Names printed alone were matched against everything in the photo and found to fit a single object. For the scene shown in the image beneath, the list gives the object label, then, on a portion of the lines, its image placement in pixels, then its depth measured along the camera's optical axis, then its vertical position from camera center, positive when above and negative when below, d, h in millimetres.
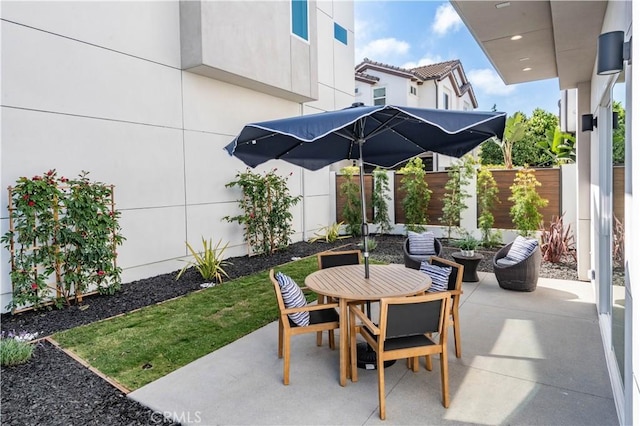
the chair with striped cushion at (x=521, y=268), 6562 -1149
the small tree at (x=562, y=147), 14711 +2082
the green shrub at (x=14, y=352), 3986 -1484
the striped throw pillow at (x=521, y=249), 6789 -855
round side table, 7344 -1213
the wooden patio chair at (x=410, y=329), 3154 -1060
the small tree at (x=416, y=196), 11938 +210
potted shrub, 7916 -915
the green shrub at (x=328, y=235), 11914 -948
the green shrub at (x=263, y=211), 9359 -130
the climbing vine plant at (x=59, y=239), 5422 -443
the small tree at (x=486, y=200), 10508 +46
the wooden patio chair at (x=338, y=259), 5180 -738
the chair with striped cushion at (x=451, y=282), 4234 -903
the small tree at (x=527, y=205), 9727 -119
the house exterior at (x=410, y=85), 22719 +7205
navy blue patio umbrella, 3533 +783
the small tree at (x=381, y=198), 12797 +179
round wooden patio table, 3693 -854
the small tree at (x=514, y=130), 15563 +2867
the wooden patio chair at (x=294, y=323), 3693 -1200
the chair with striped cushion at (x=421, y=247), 7711 -892
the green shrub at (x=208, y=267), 7586 -1191
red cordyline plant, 8617 -981
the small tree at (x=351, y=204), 12641 +4
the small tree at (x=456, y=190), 11047 +348
